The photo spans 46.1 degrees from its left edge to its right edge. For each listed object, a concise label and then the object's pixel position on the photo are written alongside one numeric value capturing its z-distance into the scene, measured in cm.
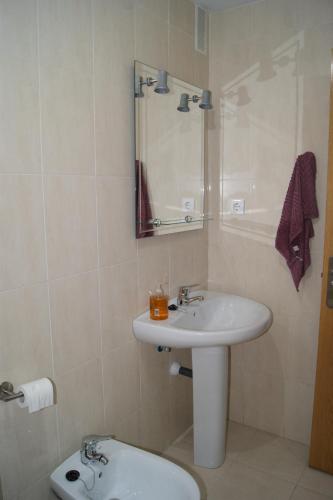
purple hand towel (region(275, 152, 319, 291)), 203
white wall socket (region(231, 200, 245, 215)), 230
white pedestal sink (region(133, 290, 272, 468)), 174
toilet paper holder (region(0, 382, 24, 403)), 124
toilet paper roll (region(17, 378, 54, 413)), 126
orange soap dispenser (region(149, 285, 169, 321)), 187
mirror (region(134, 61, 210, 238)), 180
